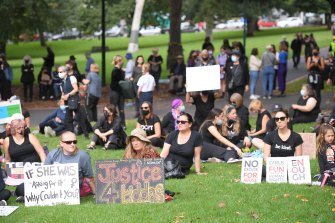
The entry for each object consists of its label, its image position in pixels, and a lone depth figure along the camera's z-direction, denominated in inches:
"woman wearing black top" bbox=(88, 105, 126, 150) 710.5
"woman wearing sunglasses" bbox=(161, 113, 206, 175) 550.4
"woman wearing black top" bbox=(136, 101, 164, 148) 677.9
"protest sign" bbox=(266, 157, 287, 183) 506.3
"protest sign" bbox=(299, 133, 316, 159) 606.9
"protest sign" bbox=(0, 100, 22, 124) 724.3
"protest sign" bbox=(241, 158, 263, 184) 513.0
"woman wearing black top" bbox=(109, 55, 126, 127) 845.2
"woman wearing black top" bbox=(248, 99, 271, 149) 681.6
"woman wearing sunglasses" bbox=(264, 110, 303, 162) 535.2
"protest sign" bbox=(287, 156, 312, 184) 499.8
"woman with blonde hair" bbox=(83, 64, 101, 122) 879.7
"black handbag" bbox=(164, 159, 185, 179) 543.8
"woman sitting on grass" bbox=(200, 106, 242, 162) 625.0
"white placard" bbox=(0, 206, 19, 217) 444.0
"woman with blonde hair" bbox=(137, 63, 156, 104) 844.6
